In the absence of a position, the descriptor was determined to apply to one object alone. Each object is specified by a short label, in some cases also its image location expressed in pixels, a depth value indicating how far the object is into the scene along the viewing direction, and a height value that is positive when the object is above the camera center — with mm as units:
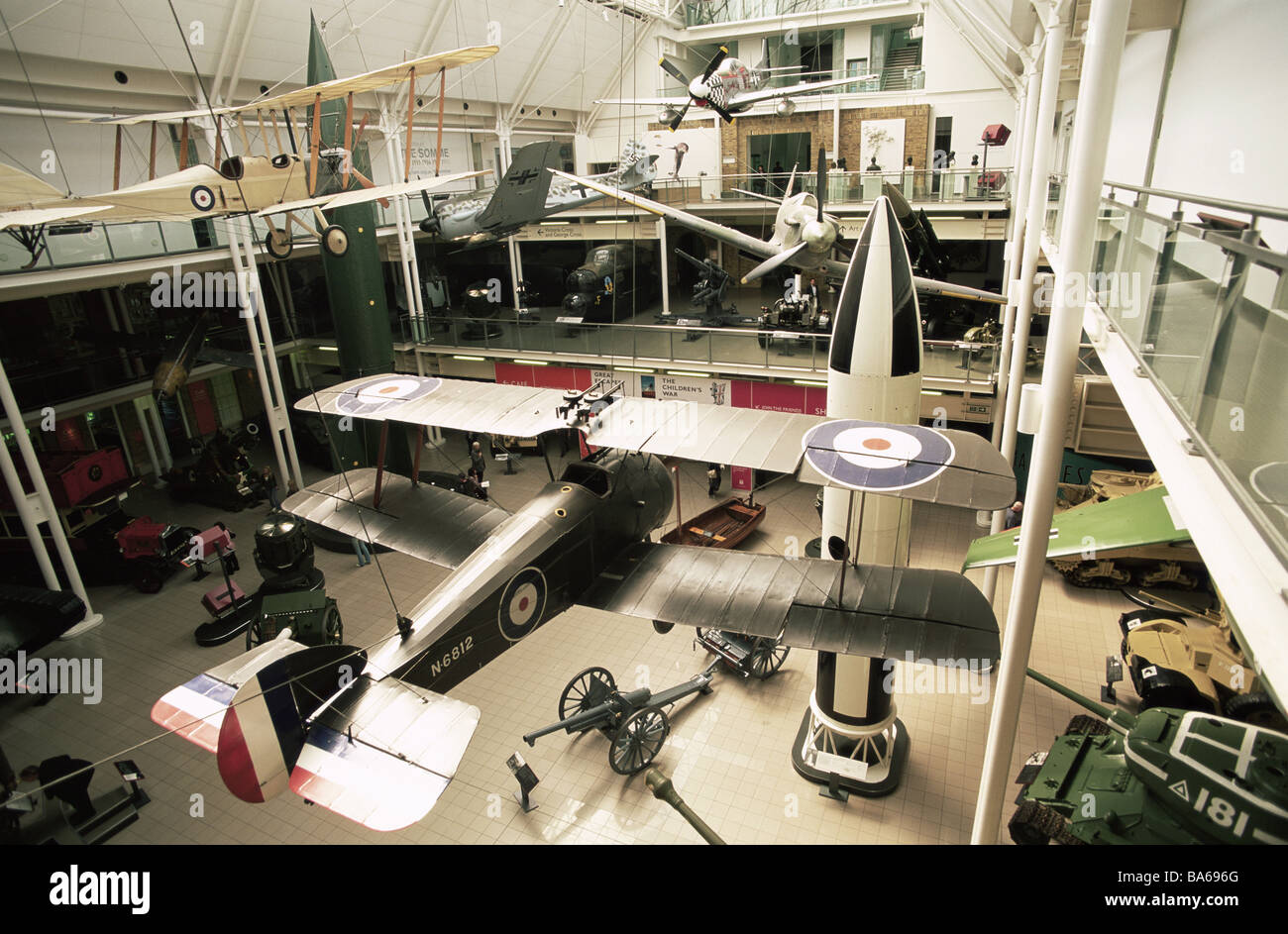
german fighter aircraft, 15570 -41
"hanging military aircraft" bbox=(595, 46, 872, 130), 16641 +2279
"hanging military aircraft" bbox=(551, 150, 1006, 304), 13891 -964
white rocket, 7727 -1642
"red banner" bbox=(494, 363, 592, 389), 19062 -4500
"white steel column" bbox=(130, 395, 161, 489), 21188 -5946
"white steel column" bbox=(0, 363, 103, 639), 12203 -4810
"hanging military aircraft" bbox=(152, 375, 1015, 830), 5418 -3700
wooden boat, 15102 -6960
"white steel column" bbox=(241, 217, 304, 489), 15891 -3318
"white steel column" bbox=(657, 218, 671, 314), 20605 -1059
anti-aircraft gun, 20688 -2794
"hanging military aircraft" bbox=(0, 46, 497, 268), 9531 +324
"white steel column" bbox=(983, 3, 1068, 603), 9055 -592
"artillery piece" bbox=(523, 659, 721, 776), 9852 -6895
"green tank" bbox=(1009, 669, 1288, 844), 6246 -5499
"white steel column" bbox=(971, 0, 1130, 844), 4906 -1263
